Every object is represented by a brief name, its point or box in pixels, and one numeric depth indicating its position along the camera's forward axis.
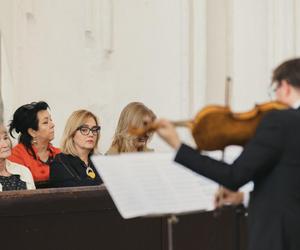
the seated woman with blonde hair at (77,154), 9.43
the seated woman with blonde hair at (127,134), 9.58
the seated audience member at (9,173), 9.14
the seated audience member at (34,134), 10.01
